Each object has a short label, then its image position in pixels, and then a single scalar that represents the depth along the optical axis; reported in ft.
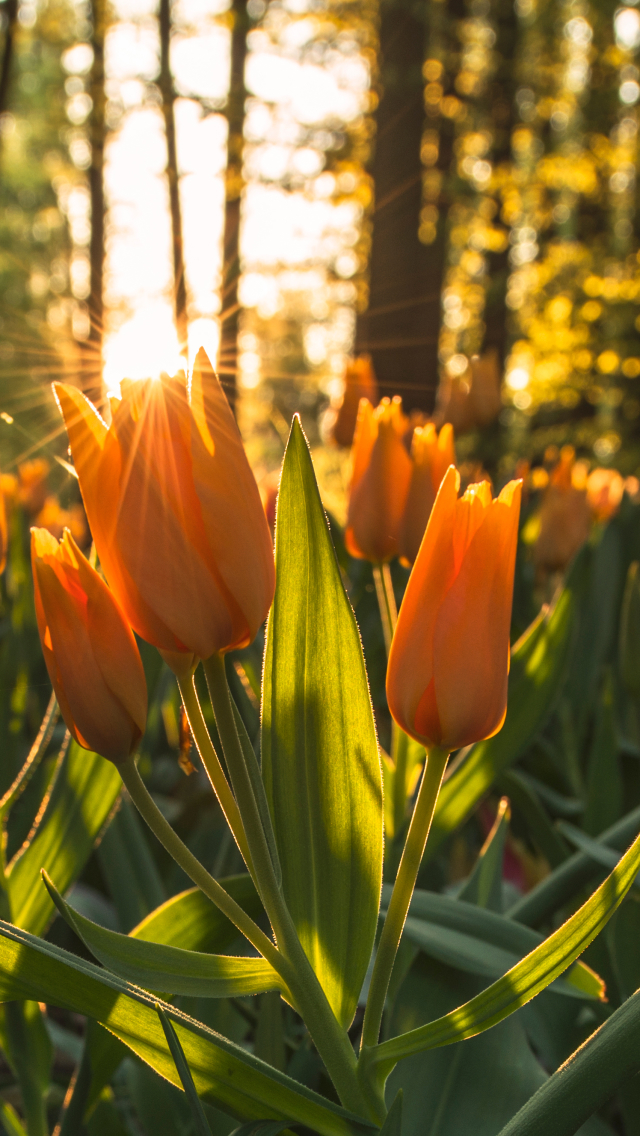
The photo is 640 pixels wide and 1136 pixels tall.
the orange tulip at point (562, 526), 4.66
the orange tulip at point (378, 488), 1.60
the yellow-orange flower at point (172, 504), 0.96
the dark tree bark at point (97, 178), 21.60
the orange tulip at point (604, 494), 6.12
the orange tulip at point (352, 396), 5.29
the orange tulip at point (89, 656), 1.01
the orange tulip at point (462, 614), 1.01
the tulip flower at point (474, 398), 6.09
